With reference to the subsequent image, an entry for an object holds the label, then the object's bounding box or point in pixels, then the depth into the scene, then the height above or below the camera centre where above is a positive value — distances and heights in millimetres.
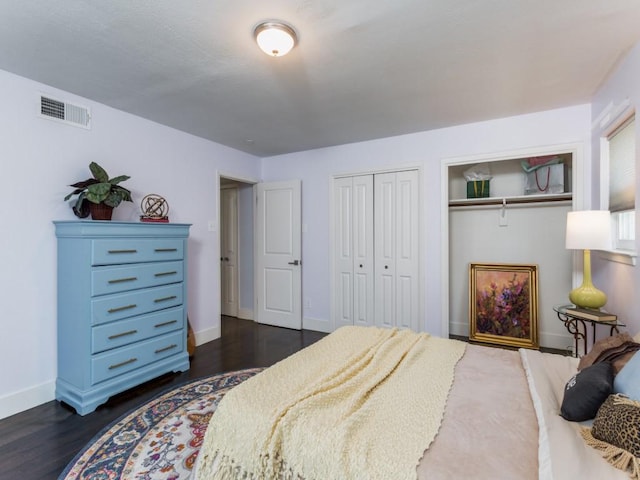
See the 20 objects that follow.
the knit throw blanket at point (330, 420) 1041 -672
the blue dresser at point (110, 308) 2367 -553
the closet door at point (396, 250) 3781 -141
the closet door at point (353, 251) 4047 -162
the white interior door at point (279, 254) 4445 -228
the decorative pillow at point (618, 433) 926 -606
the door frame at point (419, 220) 3705 +219
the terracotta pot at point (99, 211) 2600 +226
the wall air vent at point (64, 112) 2504 +1025
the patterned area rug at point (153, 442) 1701 -1223
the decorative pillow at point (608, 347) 1412 -489
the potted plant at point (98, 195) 2508 +348
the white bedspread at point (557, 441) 887 -647
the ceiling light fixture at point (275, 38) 1791 +1139
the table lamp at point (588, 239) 2313 -8
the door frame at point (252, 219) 4059 +413
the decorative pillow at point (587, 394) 1162 -578
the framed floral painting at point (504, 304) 3541 -749
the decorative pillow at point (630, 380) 1087 -500
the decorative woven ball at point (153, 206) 3105 +324
